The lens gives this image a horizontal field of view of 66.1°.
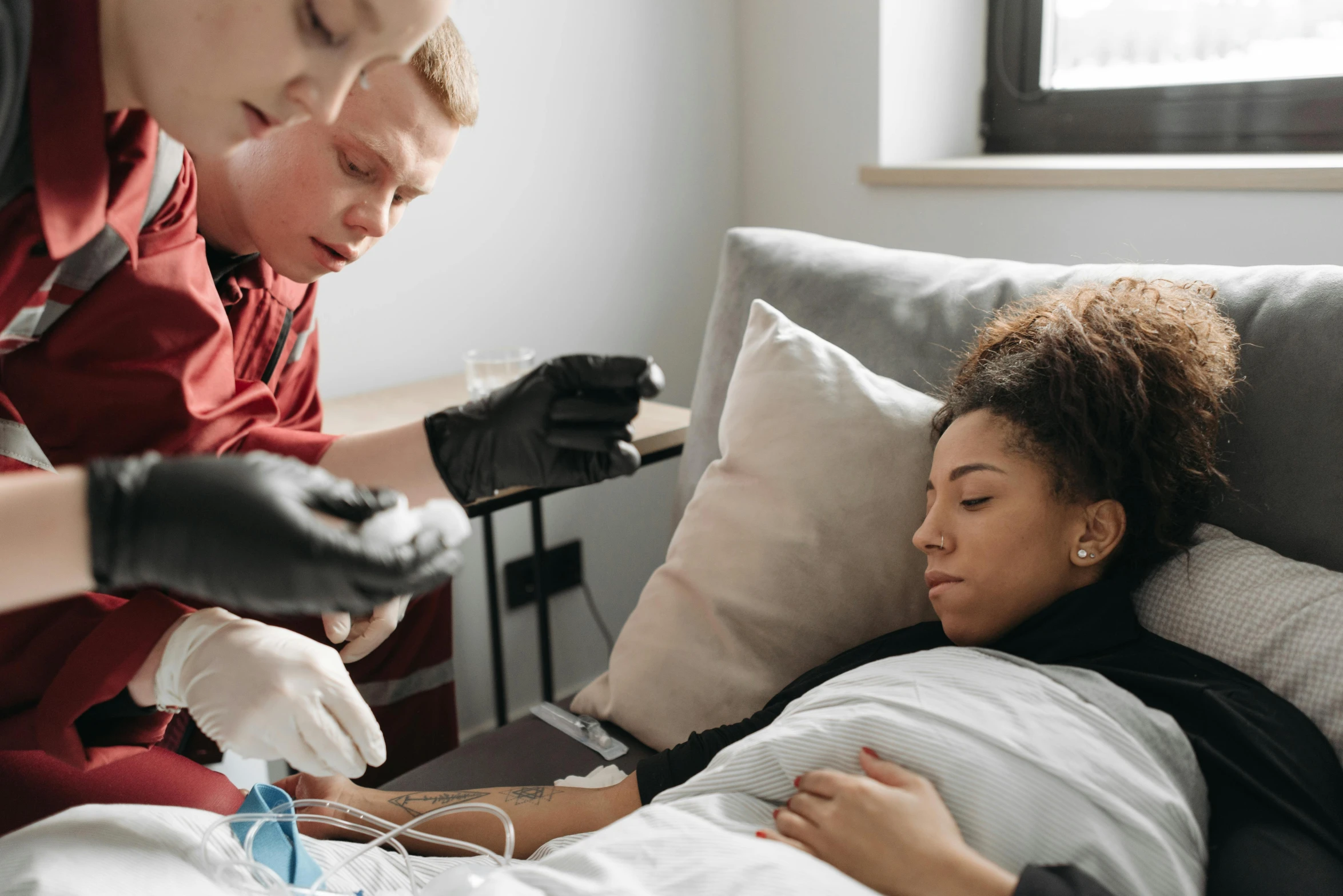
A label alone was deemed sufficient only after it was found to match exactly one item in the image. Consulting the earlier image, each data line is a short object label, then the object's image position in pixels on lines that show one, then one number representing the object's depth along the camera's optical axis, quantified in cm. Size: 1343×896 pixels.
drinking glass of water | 164
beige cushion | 112
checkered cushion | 88
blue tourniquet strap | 87
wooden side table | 161
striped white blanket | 74
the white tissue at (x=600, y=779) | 113
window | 173
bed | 75
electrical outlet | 214
